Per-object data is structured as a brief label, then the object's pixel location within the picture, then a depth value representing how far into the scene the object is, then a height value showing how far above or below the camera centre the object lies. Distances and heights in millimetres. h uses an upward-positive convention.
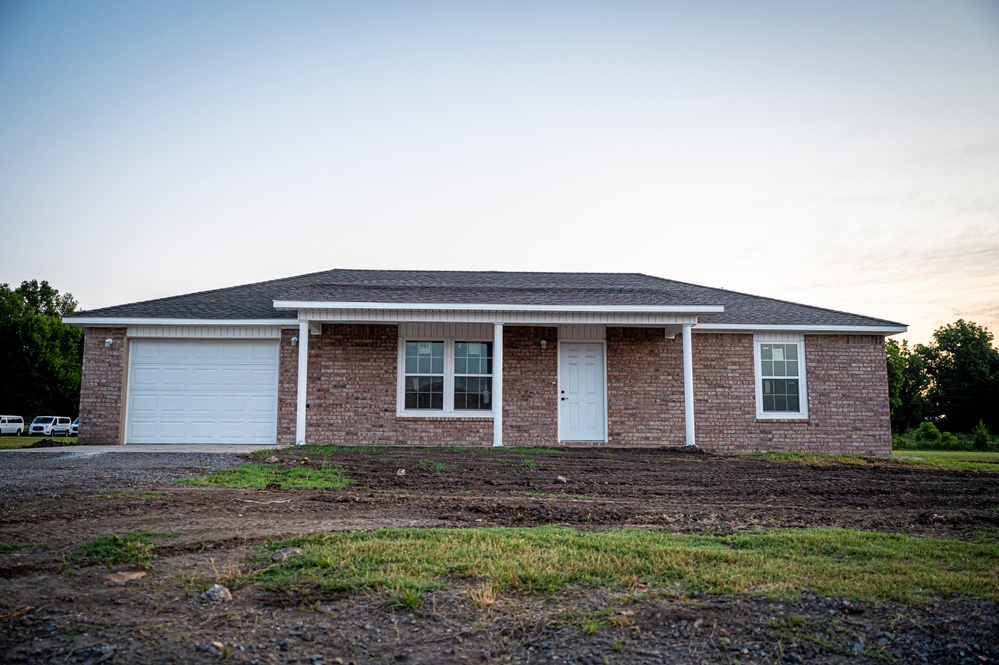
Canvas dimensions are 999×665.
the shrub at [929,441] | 22627 -1330
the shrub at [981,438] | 21938 -1149
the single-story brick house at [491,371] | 13180 +615
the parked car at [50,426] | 32750 -1491
